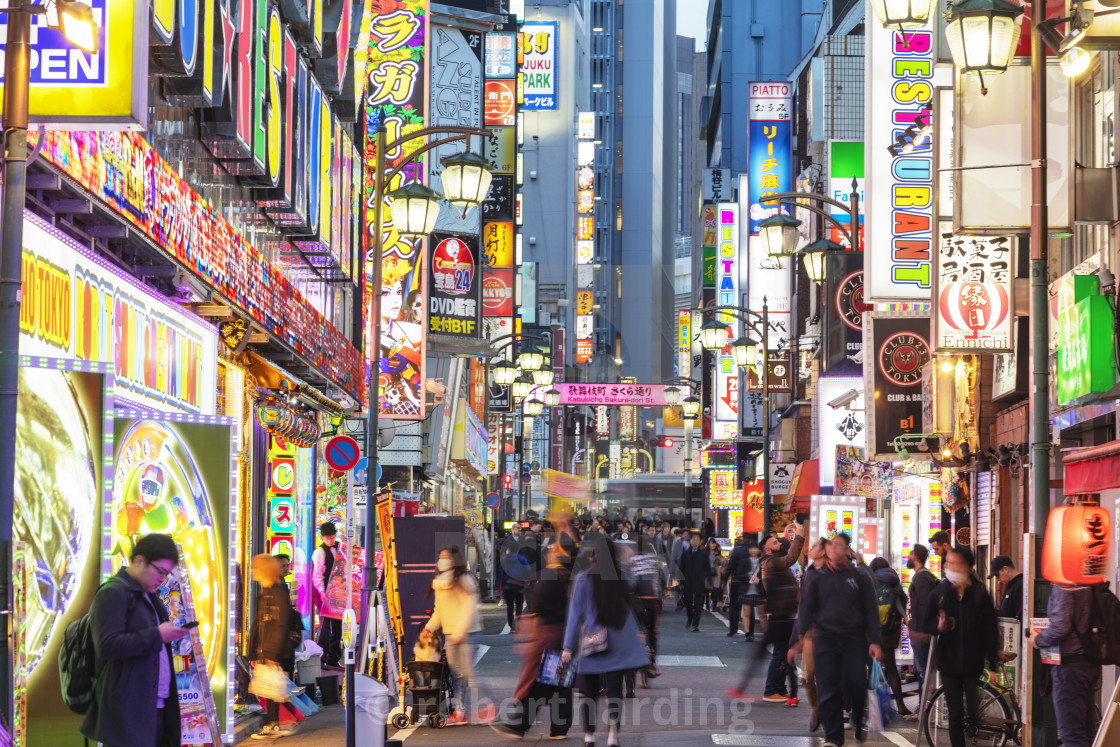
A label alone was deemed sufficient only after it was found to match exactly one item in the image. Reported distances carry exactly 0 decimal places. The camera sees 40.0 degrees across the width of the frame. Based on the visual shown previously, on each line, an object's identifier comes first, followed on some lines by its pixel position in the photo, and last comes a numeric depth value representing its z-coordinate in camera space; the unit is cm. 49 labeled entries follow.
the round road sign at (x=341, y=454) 2009
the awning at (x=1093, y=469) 1273
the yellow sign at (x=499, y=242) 5638
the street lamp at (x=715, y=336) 3762
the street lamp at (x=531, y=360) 4570
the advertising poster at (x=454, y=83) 4522
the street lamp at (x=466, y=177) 1866
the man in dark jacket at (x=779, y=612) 1761
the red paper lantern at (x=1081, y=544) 1137
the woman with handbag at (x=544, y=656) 1445
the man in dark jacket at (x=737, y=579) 2919
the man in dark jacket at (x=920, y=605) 1423
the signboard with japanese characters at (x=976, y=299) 1978
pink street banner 6191
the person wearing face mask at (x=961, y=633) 1315
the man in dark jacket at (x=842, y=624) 1357
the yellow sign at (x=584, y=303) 13314
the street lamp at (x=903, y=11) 1385
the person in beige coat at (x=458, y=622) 1561
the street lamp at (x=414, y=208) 1905
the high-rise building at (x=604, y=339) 18511
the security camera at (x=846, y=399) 3298
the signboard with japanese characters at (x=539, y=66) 9538
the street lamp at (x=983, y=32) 1305
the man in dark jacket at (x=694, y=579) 3127
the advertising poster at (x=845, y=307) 2955
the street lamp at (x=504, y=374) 4352
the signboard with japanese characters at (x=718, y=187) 8744
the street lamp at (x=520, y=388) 5764
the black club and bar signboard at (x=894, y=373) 2497
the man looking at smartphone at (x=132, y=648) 804
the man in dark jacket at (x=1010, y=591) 1566
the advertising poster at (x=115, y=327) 1035
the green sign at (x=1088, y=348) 1509
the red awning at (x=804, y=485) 3866
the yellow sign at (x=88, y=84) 937
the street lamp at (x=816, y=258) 2703
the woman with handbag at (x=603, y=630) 1288
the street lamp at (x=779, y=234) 2523
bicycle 1343
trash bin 1145
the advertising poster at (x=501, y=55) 5478
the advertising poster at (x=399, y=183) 2989
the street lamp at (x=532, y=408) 6011
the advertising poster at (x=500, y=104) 5334
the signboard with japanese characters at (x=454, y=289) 4047
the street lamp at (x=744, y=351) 3809
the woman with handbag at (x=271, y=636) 1455
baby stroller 1538
